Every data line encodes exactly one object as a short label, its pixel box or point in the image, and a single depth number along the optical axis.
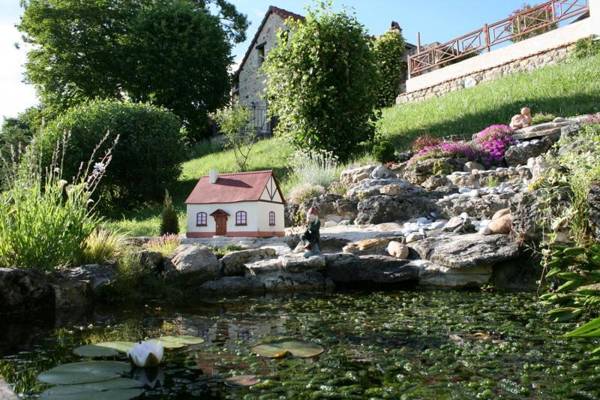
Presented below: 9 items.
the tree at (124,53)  25.94
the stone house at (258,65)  27.80
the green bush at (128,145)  15.77
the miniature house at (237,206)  8.77
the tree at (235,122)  17.72
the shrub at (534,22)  19.61
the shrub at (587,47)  17.32
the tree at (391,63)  25.45
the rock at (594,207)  4.95
